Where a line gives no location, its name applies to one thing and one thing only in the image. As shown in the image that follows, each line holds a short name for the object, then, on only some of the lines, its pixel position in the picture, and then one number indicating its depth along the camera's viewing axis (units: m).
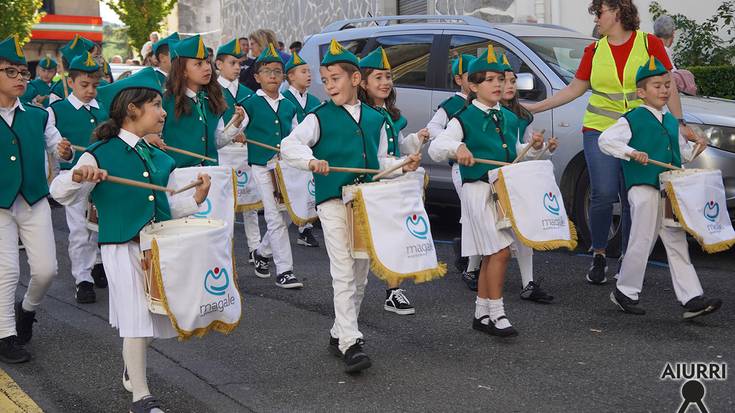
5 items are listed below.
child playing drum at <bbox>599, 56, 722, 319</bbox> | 6.46
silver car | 8.34
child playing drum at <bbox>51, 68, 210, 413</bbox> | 4.93
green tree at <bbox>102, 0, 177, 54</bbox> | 35.25
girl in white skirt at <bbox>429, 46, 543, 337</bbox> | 6.26
